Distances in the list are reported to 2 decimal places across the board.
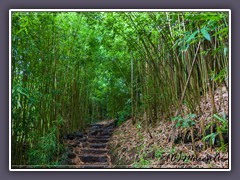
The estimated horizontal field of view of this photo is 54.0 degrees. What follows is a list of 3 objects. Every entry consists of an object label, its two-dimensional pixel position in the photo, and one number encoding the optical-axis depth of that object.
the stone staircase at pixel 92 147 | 1.99
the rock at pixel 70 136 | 3.29
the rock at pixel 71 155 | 2.20
